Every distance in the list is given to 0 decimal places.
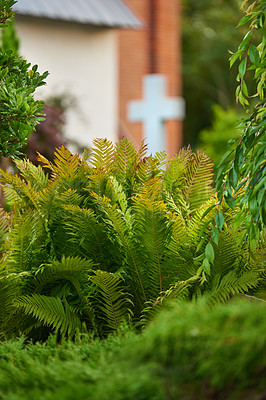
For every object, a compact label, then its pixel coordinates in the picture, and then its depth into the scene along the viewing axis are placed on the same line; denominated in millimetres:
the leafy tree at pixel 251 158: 3989
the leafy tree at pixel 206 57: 47491
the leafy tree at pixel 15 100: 4581
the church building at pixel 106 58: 16950
